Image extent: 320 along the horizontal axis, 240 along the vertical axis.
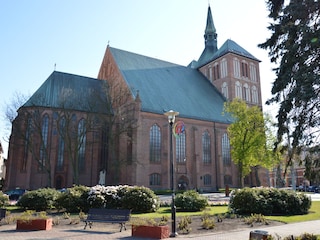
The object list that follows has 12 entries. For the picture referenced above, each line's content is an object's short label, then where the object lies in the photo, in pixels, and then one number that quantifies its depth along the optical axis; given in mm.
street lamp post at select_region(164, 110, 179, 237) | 10997
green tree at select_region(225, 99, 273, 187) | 33531
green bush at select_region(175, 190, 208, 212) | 18438
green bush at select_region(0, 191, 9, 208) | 18591
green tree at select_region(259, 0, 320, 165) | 10156
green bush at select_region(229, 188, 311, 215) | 16734
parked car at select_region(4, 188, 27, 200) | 30981
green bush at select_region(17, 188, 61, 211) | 18391
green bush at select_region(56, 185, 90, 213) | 18375
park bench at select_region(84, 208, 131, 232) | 12258
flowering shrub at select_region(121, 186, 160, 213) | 17938
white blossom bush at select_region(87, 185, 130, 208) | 18031
